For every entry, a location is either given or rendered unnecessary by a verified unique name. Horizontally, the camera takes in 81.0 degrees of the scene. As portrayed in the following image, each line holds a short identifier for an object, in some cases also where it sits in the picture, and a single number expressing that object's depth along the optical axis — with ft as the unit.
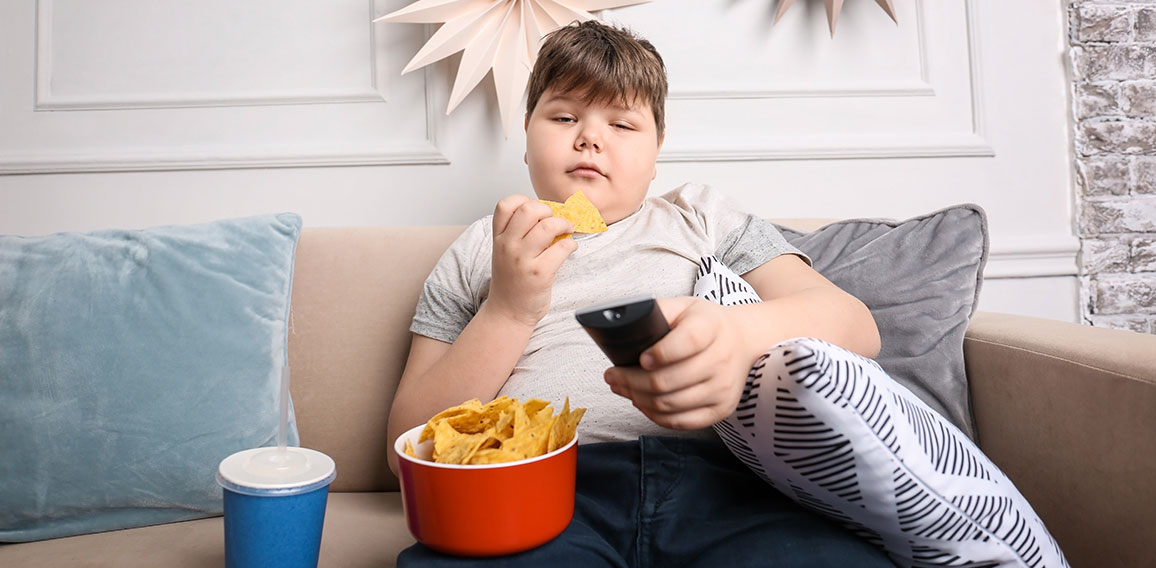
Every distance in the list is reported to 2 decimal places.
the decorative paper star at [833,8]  4.83
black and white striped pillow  1.78
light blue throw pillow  3.02
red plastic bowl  1.91
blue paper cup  2.15
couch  2.39
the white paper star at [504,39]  4.61
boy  1.98
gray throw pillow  3.14
